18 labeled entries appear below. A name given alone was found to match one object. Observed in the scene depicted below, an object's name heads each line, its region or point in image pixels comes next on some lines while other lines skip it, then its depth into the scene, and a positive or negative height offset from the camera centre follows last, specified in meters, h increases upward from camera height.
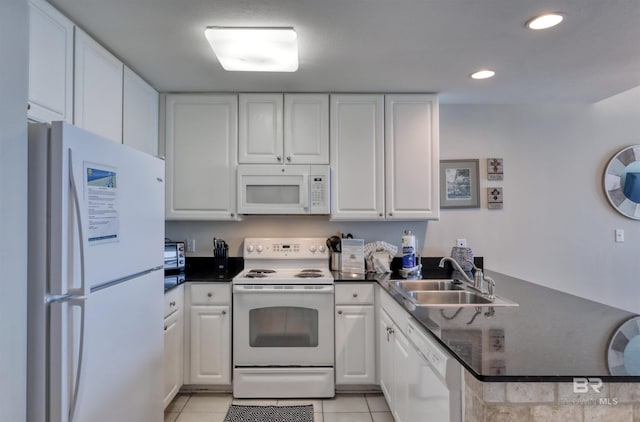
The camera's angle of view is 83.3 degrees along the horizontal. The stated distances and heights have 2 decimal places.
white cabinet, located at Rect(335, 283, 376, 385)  2.58 -0.84
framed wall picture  3.13 +0.29
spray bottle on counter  2.74 -0.27
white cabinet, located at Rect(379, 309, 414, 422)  1.89 -0.88
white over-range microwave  2.77 +0.22
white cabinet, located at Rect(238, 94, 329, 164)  2.80 +0.70
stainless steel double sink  1.89 -0.47
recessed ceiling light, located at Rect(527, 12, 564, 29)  1.73 +0.96
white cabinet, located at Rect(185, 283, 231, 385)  2.55 -0.90
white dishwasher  1.22 -0.64
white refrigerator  1.20 -0.21
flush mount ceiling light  1.78 +0.90
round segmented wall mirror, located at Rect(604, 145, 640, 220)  3.09 +0.30
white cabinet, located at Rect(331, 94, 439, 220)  2.82 +0.48
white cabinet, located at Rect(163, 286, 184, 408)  2.28 -0.83
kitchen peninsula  1.02 -0.44
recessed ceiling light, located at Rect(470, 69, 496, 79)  2.41 +0.98
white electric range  2.54 -0.84
